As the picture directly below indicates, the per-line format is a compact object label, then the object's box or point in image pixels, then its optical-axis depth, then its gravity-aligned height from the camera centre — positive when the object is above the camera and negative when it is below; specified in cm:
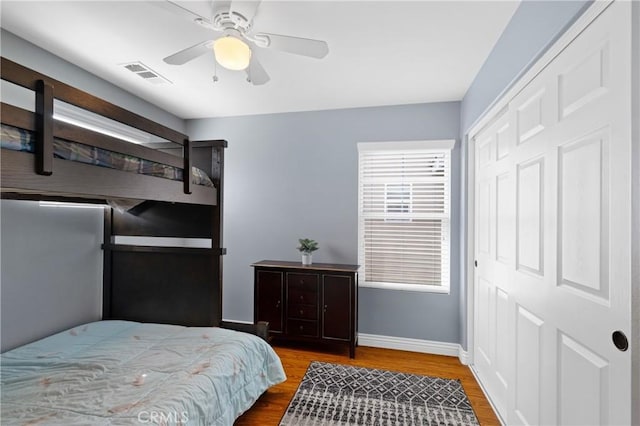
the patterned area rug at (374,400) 199 -133
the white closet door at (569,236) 97 -7
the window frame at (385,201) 305 +25
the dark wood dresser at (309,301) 289 -83
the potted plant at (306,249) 311 -33
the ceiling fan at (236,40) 151 +96
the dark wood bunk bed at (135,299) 121 -68
